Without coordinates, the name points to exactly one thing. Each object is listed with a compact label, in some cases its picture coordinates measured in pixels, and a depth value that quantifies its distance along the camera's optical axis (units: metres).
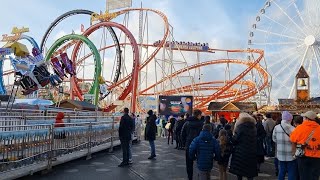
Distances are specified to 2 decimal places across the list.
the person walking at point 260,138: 6.26
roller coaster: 22.88
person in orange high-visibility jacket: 3.74
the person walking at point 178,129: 11.05
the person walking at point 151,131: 8.29
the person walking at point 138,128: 14.41
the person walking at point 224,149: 4.76
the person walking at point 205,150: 4.15
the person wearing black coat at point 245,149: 4.27
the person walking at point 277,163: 6.09
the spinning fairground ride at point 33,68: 10.43
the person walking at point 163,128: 18.56
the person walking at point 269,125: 7.59
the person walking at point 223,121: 6.71
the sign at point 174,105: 19.09
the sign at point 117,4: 30.63
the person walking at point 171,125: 13.63
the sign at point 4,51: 16.52
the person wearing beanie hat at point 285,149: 4.57
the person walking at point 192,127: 5.52
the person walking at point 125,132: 7.18
